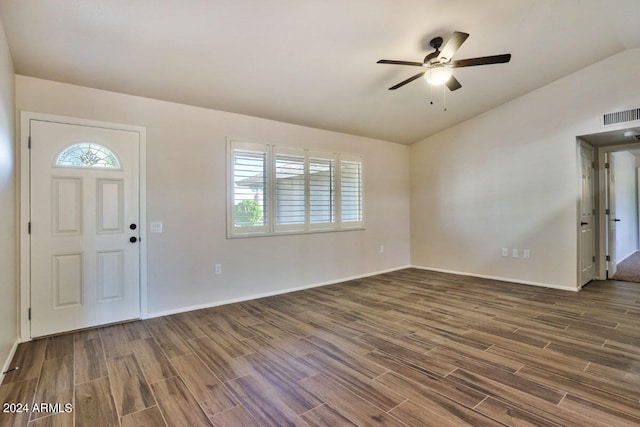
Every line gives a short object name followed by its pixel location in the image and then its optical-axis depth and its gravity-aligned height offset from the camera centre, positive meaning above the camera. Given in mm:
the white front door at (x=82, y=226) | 3123 -88
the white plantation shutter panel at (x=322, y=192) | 5145 +399
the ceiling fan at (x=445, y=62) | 2779 +1462
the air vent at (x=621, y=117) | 4109 +1316
